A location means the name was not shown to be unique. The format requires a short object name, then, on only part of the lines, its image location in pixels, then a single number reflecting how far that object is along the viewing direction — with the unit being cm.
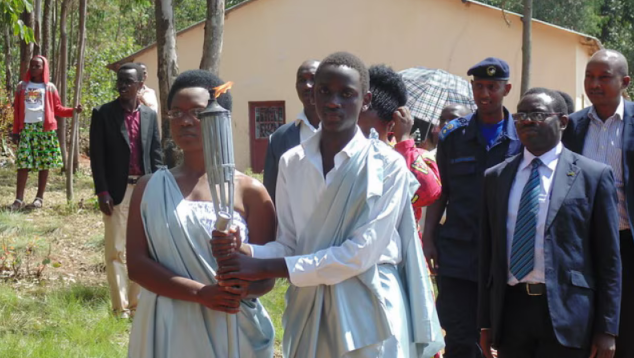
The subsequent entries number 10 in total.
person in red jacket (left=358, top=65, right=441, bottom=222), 442
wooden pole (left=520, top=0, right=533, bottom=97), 1308
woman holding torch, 338
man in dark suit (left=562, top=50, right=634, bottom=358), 466
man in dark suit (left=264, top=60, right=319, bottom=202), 565
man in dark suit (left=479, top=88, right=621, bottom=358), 392
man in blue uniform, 523
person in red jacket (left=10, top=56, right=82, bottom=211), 1179
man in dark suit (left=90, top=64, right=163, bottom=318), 707
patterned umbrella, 1021
